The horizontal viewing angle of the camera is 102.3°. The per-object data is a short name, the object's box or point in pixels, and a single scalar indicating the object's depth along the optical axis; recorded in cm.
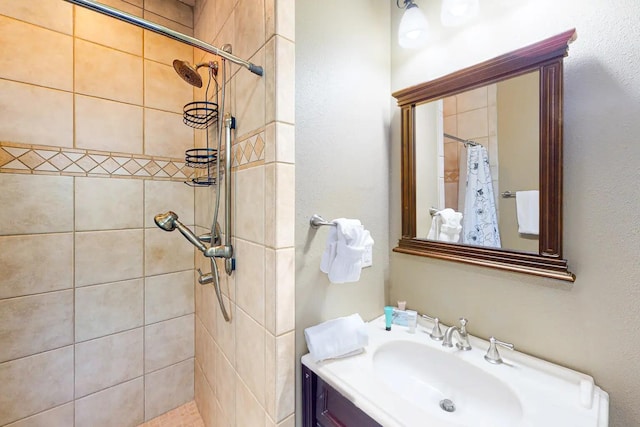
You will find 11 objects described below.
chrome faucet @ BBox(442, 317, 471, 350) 96
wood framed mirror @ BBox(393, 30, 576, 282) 81
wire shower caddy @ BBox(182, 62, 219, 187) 135
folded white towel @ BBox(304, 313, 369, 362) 88
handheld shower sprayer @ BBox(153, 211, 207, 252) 112
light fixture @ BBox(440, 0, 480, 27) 96
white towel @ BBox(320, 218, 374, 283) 92
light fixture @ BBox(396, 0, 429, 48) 108
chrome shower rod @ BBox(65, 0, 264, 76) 64
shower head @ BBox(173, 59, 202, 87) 112
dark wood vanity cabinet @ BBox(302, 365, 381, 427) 75
